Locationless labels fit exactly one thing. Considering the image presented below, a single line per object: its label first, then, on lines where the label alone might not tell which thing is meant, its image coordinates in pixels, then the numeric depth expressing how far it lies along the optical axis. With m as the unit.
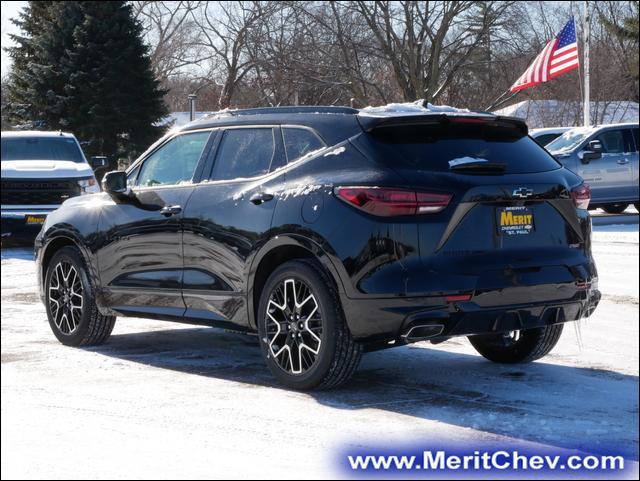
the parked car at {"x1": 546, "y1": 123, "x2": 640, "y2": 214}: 22.76
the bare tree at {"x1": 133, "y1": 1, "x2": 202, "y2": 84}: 53.81
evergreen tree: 38.44
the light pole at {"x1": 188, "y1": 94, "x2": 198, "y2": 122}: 26.81
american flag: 28.95
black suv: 6.21
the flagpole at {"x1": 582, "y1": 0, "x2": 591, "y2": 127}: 33.69
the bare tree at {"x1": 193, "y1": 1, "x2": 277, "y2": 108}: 44.09
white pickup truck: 18.05
